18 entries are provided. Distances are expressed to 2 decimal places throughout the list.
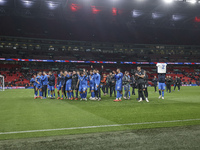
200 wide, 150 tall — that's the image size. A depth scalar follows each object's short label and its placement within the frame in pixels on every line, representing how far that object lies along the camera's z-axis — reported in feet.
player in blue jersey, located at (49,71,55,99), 50.55
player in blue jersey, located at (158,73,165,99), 46.47
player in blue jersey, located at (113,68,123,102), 42.14
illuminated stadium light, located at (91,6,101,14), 134.62
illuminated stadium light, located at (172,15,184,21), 156.25
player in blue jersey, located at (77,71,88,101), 45.52
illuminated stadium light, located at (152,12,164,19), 152.25
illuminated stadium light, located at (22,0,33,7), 125.49
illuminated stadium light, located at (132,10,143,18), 146.29
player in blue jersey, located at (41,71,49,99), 50.47
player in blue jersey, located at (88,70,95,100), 46.64
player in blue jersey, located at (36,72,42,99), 50.80
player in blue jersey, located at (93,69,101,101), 44.98
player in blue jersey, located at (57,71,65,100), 48.91
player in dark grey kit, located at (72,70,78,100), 47.73
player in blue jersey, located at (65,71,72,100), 48.03
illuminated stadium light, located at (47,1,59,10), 131.23
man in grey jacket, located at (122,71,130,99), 46.98
